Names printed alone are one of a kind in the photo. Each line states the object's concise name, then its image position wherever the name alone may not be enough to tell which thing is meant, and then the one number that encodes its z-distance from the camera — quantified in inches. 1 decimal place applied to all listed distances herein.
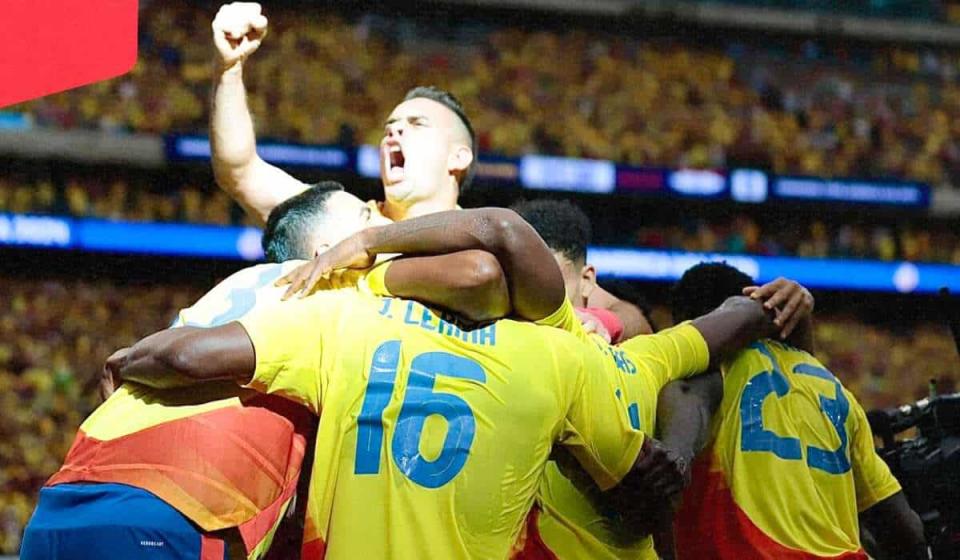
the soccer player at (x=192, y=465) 102.7
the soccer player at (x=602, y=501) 123.4
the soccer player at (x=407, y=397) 105.4
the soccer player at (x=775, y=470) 143.9
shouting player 147.3
